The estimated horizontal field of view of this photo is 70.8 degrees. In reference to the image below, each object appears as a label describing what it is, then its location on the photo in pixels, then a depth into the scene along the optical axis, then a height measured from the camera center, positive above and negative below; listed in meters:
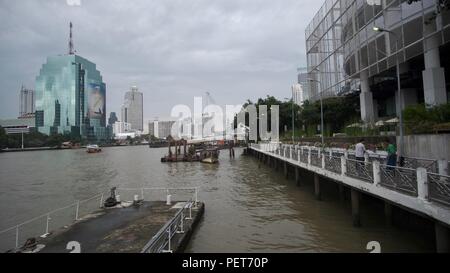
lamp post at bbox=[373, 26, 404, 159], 12.88 +0.24
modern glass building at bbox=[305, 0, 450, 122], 22.53 +8.27
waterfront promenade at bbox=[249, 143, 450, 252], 7.58 -1.24
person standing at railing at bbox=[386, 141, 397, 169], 10.95 -0.48
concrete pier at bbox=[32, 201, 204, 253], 9.81 -2.90
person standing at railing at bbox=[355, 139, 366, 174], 12.75 -0.32
